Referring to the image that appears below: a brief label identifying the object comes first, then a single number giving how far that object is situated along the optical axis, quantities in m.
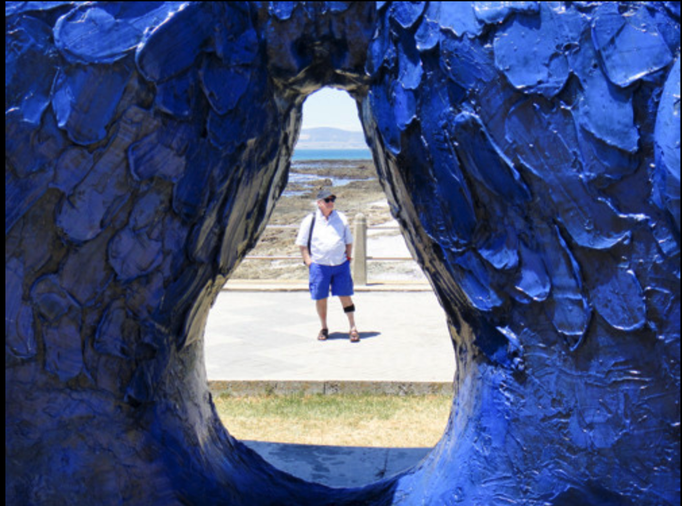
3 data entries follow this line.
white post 9.27
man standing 6.48
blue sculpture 1.62
